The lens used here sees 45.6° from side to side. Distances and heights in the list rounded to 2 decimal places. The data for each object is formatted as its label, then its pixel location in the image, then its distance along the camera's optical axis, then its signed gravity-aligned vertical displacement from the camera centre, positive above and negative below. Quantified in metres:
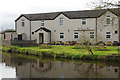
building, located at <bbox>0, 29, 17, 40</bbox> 29.81 +0.98
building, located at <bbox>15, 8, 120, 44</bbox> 25.67 +2.61
